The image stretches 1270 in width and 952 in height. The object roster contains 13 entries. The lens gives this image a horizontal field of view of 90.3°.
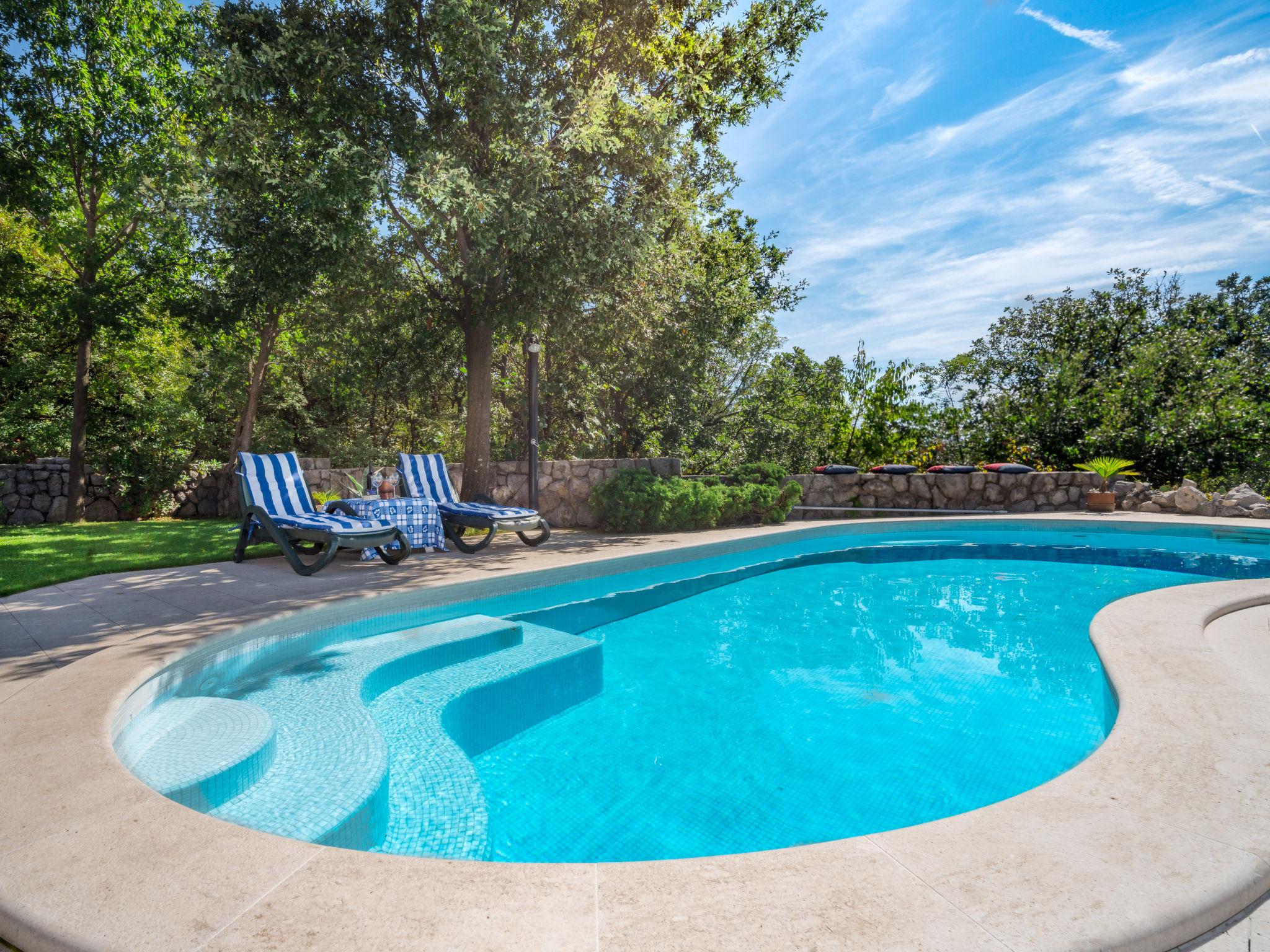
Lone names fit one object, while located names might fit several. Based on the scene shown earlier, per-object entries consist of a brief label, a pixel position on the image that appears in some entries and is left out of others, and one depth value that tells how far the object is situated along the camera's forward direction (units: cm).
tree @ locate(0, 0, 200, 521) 1241
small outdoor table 778
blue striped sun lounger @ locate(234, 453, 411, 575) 656
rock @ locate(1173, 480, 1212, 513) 1253
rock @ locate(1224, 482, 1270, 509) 1205
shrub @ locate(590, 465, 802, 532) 1041
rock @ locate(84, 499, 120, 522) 1388
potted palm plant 1291
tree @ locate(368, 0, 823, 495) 870
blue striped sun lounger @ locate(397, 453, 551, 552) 841
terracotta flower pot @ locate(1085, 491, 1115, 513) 1289
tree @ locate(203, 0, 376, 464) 849
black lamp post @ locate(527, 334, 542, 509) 1039
